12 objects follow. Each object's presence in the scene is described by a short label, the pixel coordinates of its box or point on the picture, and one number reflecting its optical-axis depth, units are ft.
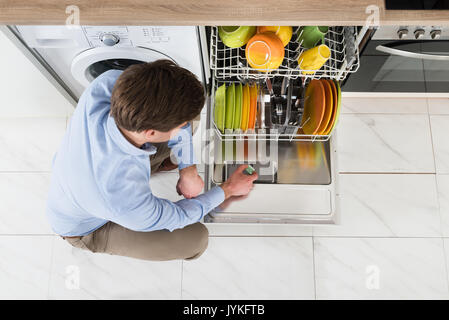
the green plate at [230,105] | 4.19
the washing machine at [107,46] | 3.77
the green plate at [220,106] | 4.20
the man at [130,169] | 2.94
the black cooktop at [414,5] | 3.84
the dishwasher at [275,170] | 4.87
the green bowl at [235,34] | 3.67
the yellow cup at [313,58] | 3.55
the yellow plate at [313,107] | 4.27
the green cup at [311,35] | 3.78
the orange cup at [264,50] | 3.48
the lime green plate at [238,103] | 4.18
